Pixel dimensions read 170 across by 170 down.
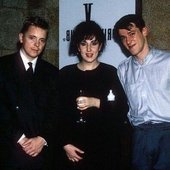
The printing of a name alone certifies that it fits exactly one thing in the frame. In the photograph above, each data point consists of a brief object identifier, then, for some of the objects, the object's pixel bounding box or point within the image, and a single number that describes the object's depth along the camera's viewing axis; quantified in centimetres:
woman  316
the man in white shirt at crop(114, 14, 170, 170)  300
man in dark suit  302
